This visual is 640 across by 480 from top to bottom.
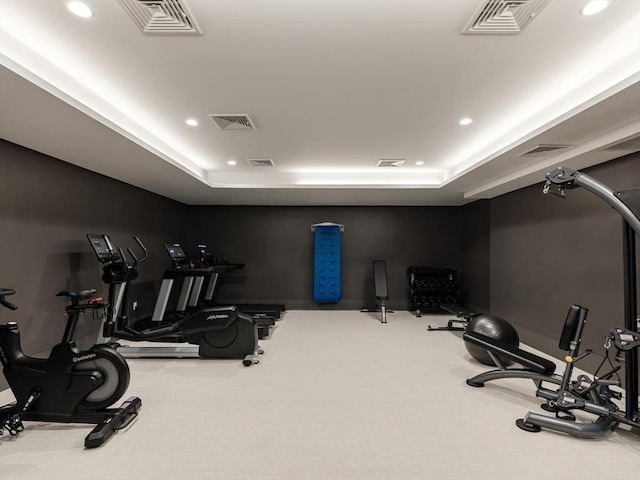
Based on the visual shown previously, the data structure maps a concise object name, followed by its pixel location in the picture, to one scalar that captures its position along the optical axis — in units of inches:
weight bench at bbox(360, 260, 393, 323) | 219.4
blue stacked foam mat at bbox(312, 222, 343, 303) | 249.0
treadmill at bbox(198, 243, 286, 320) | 218.3
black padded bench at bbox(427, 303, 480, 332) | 191.6
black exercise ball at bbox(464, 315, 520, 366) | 134.6
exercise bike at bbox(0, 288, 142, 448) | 84.6
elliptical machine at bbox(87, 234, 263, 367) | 134.6
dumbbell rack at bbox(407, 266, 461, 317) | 244.1
